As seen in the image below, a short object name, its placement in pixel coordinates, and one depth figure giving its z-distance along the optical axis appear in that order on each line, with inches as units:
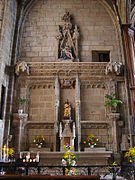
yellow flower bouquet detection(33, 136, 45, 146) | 401.4
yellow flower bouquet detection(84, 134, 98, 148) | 396.6
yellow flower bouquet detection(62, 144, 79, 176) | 248.7
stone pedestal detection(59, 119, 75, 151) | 398.9
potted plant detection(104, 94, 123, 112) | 417.3
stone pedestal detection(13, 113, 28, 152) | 406.6
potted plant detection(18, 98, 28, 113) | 420.6
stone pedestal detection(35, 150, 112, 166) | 380.5
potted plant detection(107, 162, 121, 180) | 227.9
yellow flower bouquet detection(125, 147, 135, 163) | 344.5
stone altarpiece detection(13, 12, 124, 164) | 411.5
